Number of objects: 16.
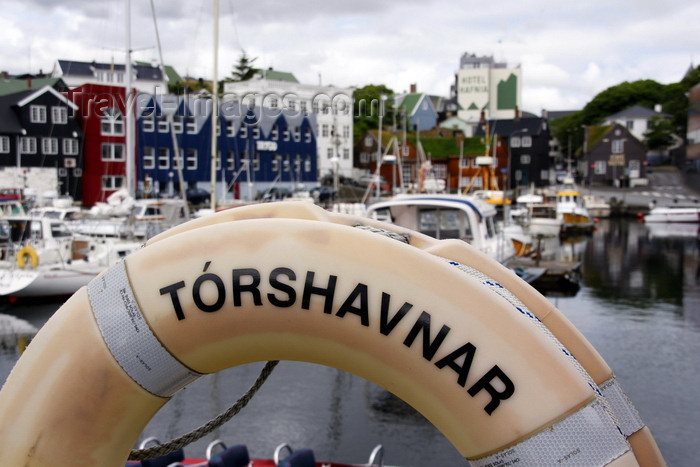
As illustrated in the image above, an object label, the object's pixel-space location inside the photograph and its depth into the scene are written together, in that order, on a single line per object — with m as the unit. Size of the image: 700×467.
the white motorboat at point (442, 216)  19.89
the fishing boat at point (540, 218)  48.47
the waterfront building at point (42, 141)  49.69
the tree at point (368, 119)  87.78
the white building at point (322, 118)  64.62
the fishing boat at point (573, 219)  54.34
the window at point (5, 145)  49.29
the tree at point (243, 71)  94.63
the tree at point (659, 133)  91.62
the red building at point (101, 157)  51.34
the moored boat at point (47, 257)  24.30
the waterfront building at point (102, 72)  57.16
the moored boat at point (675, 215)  60.72
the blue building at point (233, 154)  51.44
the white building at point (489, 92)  112.62
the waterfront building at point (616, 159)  84.94
